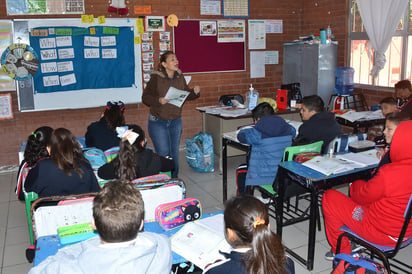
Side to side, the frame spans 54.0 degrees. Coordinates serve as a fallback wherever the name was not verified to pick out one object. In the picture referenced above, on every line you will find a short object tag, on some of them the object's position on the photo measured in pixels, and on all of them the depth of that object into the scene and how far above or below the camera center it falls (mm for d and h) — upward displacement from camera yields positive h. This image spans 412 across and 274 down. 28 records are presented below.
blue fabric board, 5465 +54
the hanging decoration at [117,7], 5598 +857
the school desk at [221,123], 5188 -720
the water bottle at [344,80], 6227 -219
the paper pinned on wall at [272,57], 6848 +166
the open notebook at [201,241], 1794 -807
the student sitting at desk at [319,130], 3498 -546
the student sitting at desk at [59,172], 2678 -667
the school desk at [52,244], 1809 -822
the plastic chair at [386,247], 2240 -1032
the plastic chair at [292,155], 3104 -677
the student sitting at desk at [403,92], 4898 -328
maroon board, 6137 +248
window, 5648 +156
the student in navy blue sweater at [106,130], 3693 -547
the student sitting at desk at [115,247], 1381 -622
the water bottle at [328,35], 6215 +469
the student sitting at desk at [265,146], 3424 -668
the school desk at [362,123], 4621 -654
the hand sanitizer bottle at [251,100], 5230 -420
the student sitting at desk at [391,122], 2777 -391
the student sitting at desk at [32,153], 3133 -639
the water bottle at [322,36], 6168 +454
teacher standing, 4410 -442
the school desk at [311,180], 2676 -768
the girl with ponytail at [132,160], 2893 -664
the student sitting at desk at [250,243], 1426 -634
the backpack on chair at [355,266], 1712 -857
